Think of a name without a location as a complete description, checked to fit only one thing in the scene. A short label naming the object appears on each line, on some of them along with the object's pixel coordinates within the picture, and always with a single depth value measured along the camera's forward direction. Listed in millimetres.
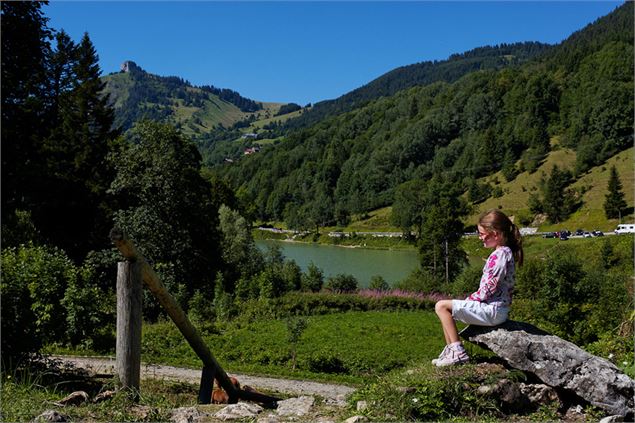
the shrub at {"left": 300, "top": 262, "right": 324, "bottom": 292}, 34031
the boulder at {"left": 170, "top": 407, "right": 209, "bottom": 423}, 5721
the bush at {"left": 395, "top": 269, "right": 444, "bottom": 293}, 35875
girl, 6262
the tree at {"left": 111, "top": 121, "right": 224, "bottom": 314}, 25141
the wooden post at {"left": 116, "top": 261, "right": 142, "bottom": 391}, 6441
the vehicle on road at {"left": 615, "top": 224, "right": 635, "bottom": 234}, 66875
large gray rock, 5730
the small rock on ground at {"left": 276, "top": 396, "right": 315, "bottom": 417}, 6164
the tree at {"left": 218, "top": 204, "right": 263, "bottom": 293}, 33281
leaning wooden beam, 6223
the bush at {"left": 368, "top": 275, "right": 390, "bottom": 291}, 35766
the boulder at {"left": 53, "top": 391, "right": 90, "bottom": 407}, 5975
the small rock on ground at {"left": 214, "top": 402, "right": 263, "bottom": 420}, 5941
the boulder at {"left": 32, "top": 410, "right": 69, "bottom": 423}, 5191
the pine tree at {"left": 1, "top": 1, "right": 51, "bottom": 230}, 18828
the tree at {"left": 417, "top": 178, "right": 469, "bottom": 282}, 43219
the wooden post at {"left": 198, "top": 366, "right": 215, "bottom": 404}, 8555
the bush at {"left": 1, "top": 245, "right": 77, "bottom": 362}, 8641
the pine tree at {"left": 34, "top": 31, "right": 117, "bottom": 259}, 28594
